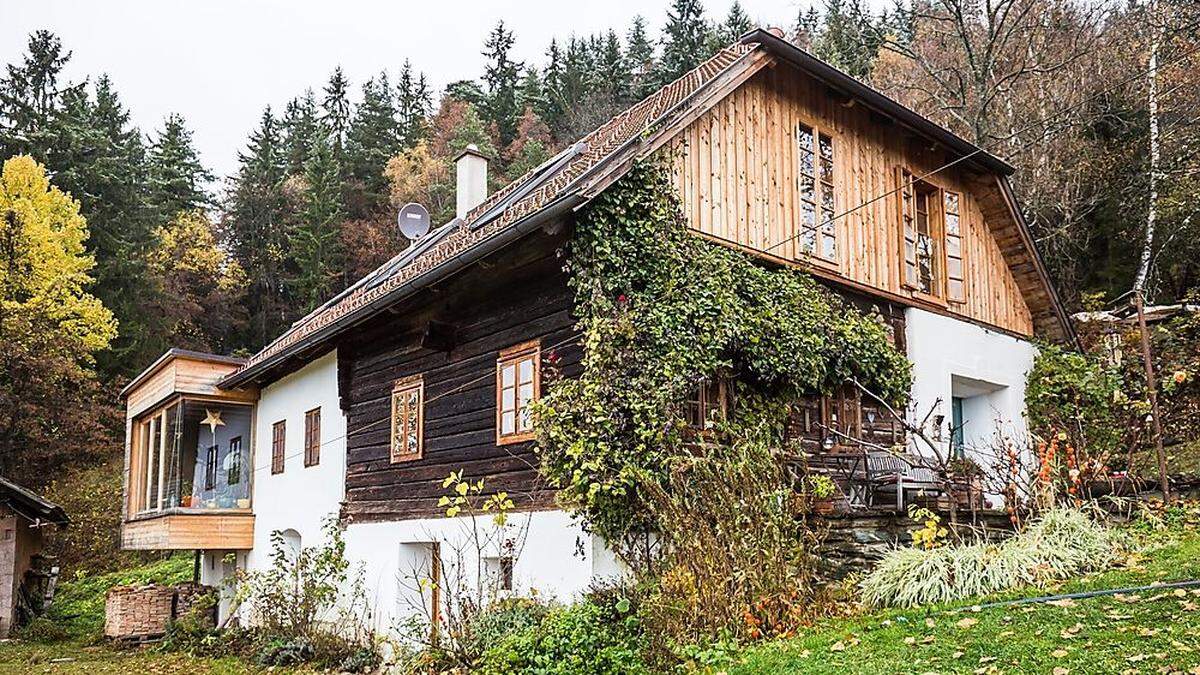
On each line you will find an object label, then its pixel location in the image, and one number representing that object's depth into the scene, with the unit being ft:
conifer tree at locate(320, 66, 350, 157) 151.33
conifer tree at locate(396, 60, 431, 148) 136.26
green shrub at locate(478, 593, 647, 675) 27.89
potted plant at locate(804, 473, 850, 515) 30.32
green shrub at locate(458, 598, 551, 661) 30.89
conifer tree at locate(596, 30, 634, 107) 123.92
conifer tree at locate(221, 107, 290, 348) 119.85
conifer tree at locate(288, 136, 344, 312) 114.83
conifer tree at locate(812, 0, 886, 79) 76.74
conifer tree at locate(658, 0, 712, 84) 119.34
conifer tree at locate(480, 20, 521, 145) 129.80
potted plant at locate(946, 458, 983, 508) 33.37
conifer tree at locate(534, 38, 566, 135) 127.65
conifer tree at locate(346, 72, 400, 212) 124.98
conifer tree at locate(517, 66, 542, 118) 130.82
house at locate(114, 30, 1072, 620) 35.22
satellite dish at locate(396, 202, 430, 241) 56.34
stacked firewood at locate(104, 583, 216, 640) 54.60
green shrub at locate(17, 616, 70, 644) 57.00
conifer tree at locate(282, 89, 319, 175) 135.11
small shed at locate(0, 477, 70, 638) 59.93
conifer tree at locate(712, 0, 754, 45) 121.51
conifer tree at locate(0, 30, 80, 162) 100.99
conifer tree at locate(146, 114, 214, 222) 118.93
